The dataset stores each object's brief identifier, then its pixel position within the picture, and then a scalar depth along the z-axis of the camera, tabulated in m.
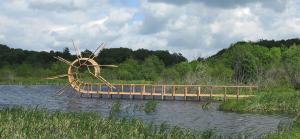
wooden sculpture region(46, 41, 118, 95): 54.19
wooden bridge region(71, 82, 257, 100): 54.78
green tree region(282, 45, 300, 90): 58.37
